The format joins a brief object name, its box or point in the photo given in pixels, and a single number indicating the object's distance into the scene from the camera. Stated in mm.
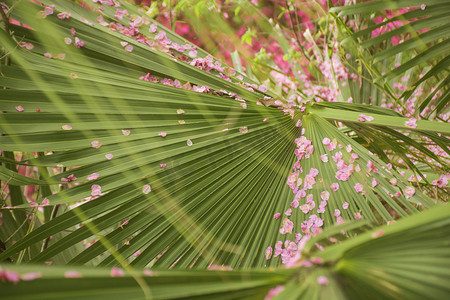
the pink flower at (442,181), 1587
